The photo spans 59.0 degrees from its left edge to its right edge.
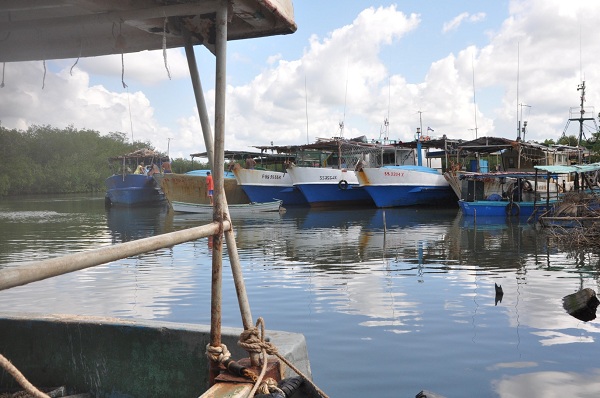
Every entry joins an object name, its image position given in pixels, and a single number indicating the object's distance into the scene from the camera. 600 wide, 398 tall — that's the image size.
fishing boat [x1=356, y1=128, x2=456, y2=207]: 30.88
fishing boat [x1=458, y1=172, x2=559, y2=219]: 23.17
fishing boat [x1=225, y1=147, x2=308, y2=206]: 33.47
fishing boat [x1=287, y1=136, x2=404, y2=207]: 32.62
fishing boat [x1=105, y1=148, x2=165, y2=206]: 36.53
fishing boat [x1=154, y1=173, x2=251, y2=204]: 31.64
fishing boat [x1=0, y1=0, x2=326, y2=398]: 2.71
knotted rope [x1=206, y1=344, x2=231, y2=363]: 2.69
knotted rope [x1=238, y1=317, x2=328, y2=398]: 2.65
